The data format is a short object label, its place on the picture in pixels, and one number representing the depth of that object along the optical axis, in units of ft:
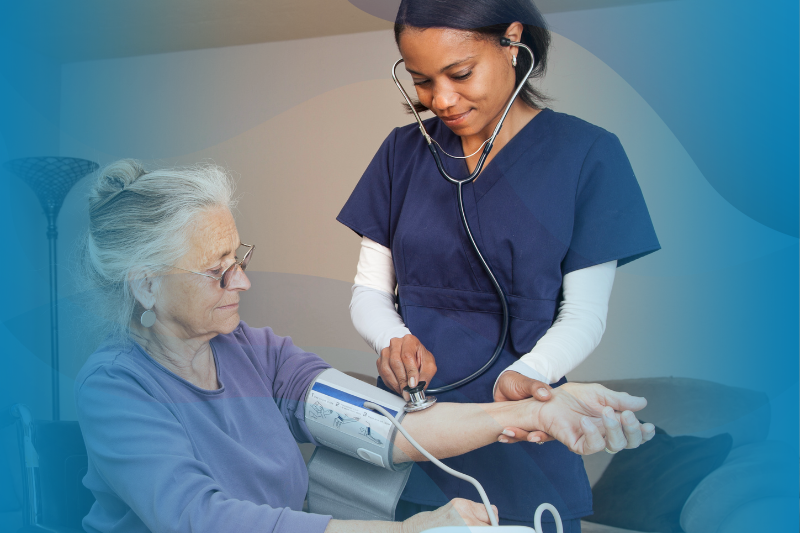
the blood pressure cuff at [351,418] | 2.35
